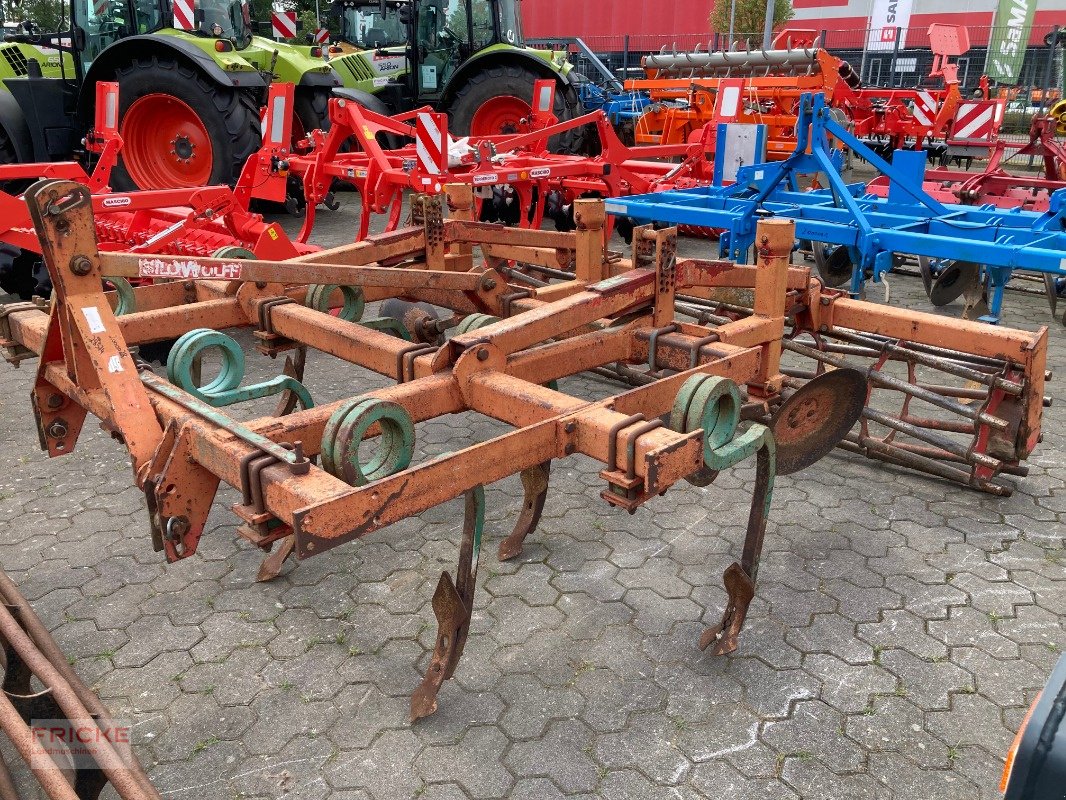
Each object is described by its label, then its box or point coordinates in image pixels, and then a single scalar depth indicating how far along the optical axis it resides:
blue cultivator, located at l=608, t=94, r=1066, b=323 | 4.54
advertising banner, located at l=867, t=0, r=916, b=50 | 20.06
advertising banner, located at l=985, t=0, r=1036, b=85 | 18.67
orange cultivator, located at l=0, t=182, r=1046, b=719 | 2.01
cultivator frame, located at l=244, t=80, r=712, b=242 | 5.71
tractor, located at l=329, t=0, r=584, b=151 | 9.37
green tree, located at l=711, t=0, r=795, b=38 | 25.47
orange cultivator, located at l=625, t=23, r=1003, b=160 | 8.70
